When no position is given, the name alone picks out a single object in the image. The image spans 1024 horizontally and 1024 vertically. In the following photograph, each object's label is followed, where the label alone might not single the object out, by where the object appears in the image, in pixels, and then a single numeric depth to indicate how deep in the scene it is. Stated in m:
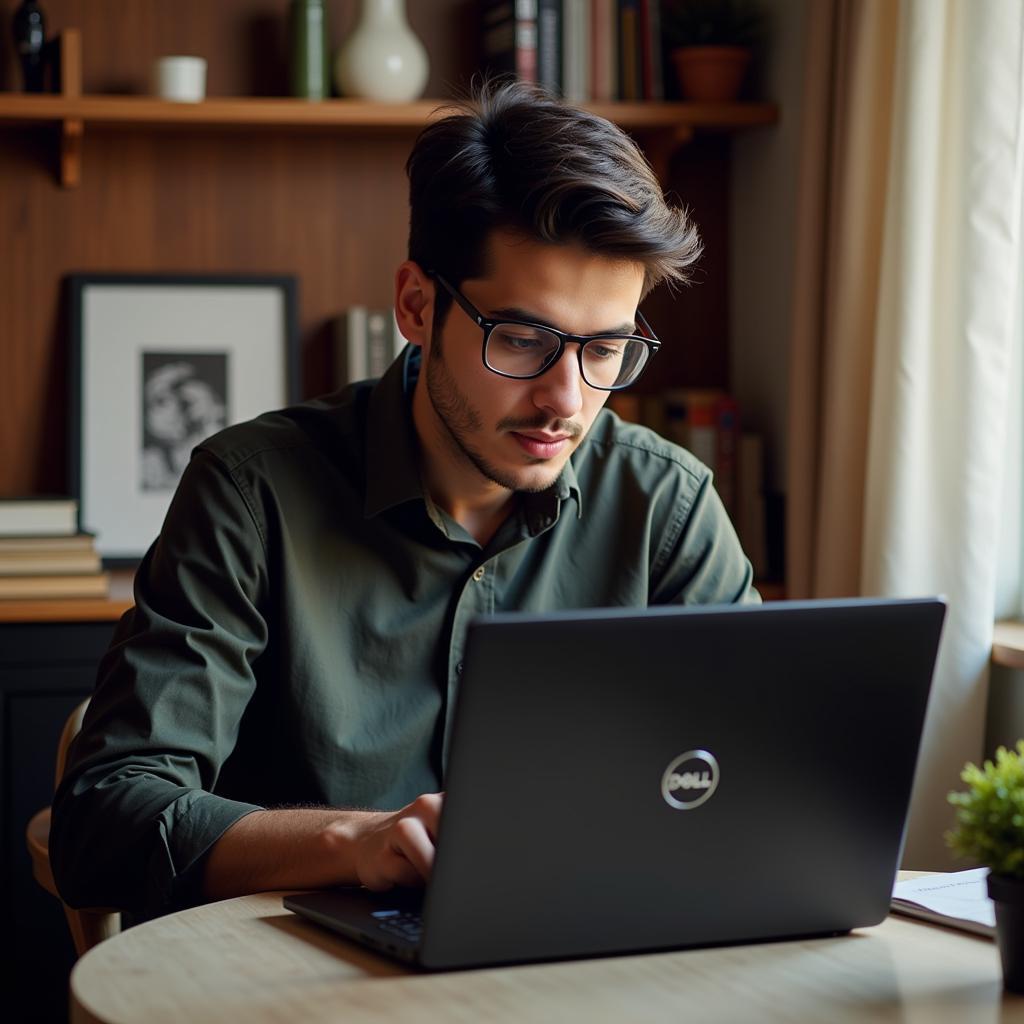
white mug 2.70
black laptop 0.87
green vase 2.78
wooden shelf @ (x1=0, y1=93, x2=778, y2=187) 2.66
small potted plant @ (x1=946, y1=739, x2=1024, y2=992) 0.92
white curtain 2.09
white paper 1.11
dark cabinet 2.45
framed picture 2.84
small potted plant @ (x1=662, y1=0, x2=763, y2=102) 2.87
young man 1.39
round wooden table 0.88
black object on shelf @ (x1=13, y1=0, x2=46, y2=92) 2.72
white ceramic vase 2.77
